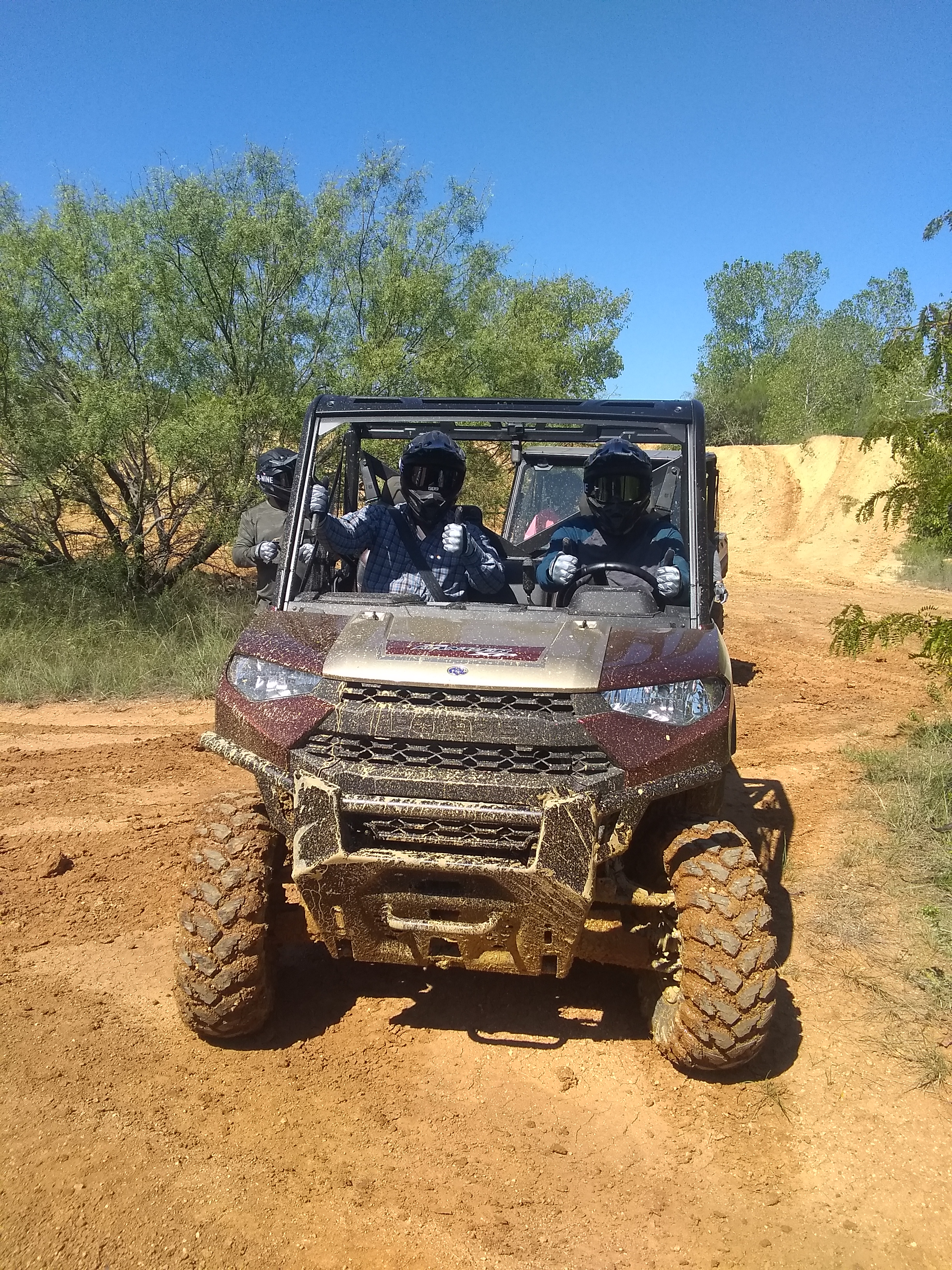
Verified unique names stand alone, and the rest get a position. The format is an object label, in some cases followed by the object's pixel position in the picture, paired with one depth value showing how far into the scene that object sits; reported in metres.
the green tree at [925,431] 5.30
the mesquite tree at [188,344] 9.68
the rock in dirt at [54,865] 5.05
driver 4.05
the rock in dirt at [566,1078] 3.41
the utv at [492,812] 2.97
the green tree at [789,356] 38.69
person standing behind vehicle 6.30
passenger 4.19
